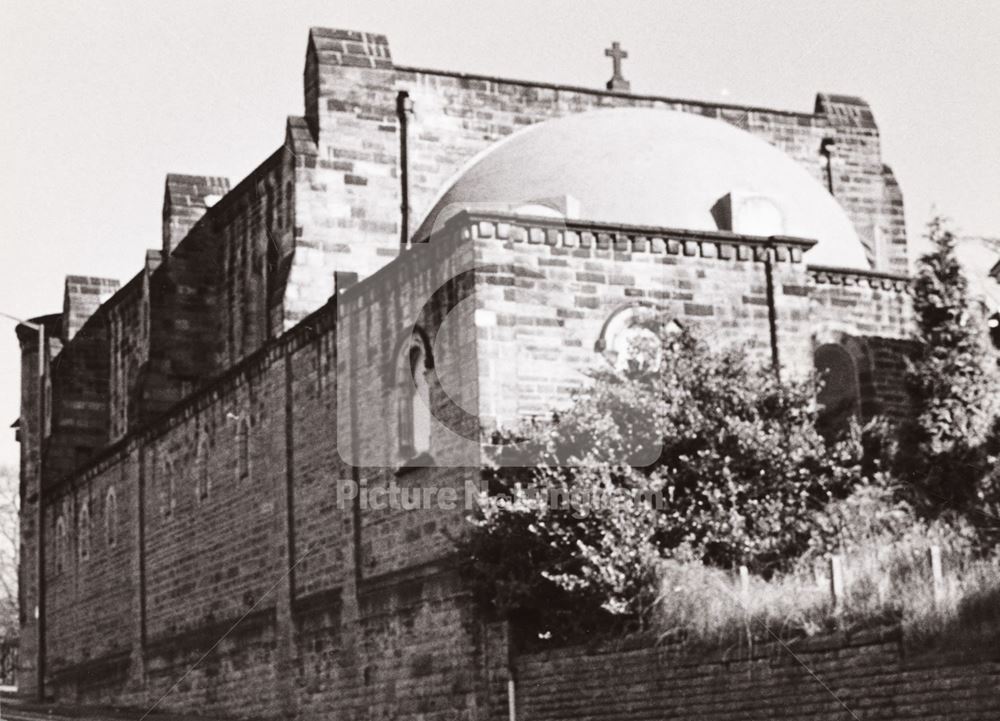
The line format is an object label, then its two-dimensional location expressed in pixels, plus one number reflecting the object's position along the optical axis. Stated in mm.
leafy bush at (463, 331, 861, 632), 22672
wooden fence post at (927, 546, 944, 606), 17859
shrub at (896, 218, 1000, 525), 24828
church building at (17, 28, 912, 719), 25641
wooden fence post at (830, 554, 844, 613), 19297
